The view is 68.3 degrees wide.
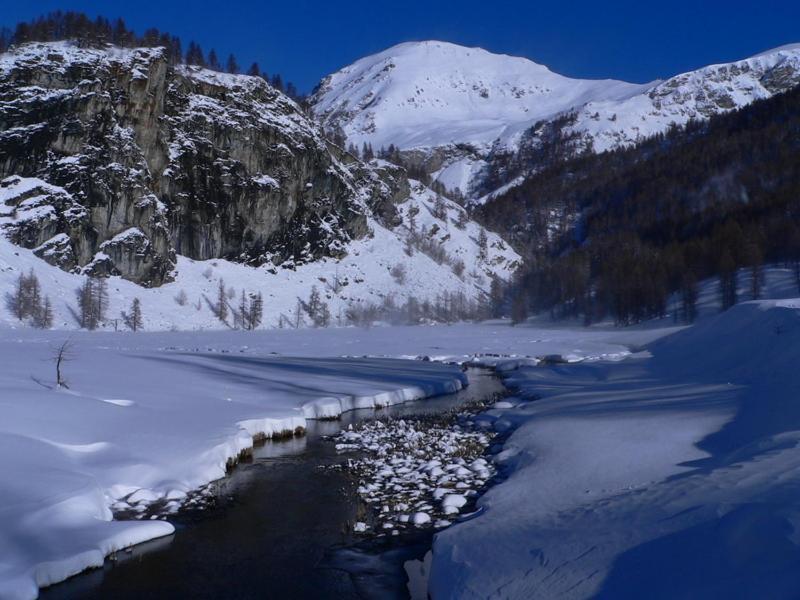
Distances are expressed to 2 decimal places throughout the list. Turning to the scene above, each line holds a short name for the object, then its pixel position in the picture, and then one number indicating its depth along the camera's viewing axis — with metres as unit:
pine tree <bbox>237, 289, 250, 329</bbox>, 110.19
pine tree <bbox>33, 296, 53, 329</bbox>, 82.95
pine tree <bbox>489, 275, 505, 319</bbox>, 163.98
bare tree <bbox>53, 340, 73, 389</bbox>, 22.91
